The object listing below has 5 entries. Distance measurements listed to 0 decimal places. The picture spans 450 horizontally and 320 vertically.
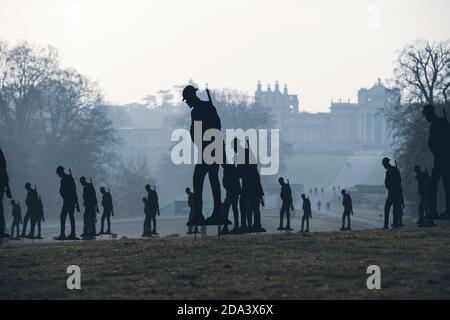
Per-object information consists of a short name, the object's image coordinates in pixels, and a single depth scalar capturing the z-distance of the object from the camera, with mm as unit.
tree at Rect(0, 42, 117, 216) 66062
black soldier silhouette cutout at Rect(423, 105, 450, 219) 20812
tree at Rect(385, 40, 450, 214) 50875
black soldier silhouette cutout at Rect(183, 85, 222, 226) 18578
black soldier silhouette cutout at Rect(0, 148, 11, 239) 20047
